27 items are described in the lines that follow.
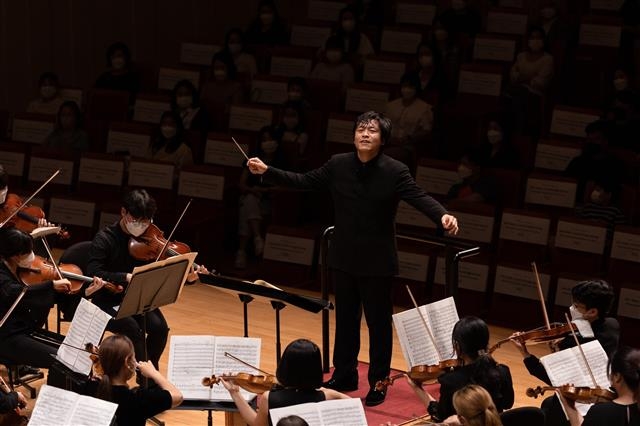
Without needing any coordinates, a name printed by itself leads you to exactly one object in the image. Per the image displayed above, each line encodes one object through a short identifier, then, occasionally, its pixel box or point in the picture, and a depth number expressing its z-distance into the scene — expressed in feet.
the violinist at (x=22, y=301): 31.37
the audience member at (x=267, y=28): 62.08
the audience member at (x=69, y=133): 54.34
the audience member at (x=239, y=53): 59.88
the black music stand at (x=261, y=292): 29.63
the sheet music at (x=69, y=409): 23.21
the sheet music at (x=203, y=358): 27.71
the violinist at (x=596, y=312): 29.53
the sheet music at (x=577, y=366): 26.63
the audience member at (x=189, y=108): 54.60
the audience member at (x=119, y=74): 59.06
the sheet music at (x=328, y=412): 23.29
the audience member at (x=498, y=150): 49.21
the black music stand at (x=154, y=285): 28.66
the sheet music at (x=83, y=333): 28.40
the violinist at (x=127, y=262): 33.53
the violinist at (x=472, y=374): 25.85
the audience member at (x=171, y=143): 52.54
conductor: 31.76
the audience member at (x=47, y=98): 58.03
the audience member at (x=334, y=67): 56.85
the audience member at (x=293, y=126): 52.16
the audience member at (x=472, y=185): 47.29
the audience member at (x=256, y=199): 50.31
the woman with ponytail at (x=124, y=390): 24.75
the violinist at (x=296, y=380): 24.75
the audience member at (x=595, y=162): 47.03
